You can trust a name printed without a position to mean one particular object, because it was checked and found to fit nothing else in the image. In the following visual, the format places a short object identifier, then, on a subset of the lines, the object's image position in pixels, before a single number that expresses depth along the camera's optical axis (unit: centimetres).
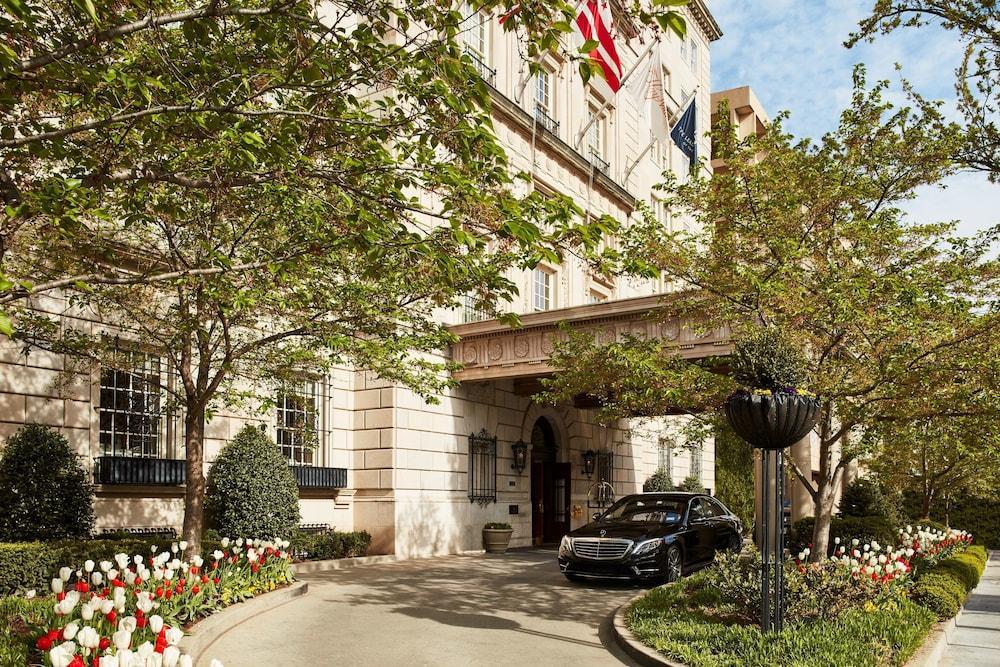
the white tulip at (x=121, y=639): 509
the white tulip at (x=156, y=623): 582
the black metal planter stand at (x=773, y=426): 876
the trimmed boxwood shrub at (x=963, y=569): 1430
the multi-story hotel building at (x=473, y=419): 1514
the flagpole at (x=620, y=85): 2136
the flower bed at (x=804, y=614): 817
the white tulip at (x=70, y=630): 537
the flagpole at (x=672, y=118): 3241
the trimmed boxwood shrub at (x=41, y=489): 1237
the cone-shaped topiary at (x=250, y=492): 1586
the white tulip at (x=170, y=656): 459
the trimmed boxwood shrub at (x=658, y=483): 3098
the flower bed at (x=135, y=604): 537
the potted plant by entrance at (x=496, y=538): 2305
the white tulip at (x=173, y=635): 526
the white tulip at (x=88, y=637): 534
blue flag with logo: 2411
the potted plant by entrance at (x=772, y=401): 877
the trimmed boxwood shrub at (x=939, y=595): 1112
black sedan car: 1523
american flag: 1758
